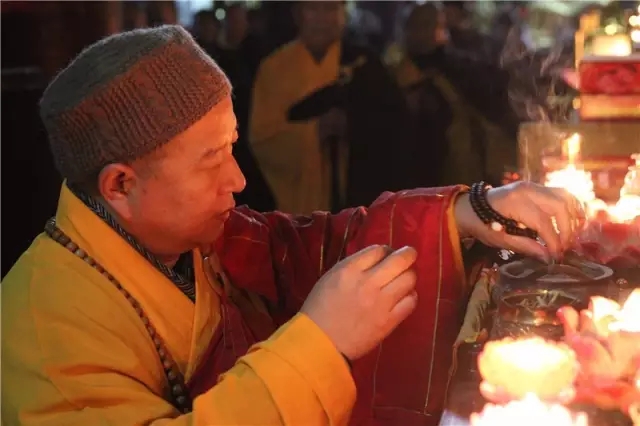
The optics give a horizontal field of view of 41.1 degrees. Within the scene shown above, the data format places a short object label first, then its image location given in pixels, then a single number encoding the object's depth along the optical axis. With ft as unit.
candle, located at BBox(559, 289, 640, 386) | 3.71
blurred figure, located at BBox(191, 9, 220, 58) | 16.33
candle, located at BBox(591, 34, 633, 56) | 9.90
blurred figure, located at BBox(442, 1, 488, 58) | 15.78
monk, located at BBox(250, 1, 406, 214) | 13.65
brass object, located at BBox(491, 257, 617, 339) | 4.27
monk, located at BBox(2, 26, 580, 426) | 3.56
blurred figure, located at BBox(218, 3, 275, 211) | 14.62
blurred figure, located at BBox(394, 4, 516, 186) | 13.74
